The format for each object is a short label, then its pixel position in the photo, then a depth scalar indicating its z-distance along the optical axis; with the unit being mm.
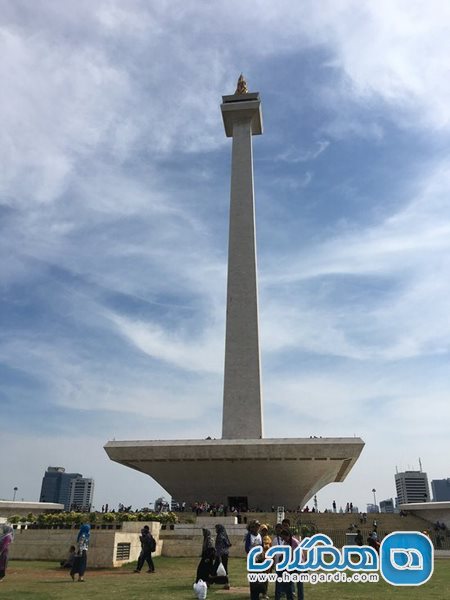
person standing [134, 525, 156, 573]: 12945
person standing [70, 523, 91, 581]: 11812
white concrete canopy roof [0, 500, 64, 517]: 32375
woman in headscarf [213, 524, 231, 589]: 10672
